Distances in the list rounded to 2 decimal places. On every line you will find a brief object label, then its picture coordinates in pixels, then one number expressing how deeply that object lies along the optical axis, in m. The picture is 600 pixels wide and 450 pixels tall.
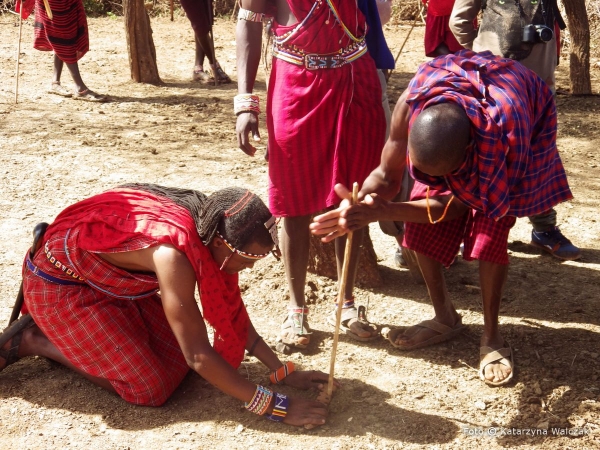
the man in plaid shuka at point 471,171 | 2.61
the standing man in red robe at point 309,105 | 3.14
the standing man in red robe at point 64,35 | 6.91
